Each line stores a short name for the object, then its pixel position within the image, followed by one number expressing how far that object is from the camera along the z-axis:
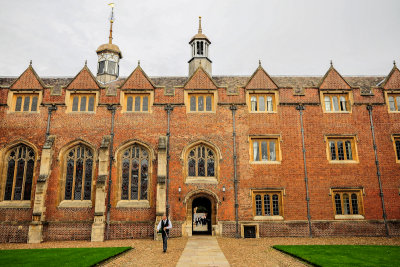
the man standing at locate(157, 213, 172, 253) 13.49
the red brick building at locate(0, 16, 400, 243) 18.91
